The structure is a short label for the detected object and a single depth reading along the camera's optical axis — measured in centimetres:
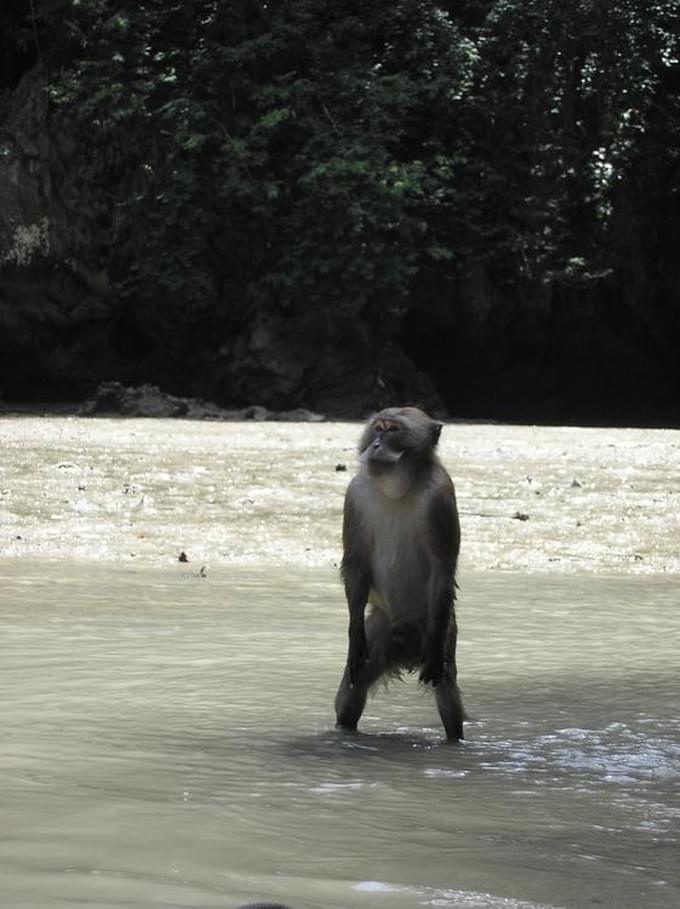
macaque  943
